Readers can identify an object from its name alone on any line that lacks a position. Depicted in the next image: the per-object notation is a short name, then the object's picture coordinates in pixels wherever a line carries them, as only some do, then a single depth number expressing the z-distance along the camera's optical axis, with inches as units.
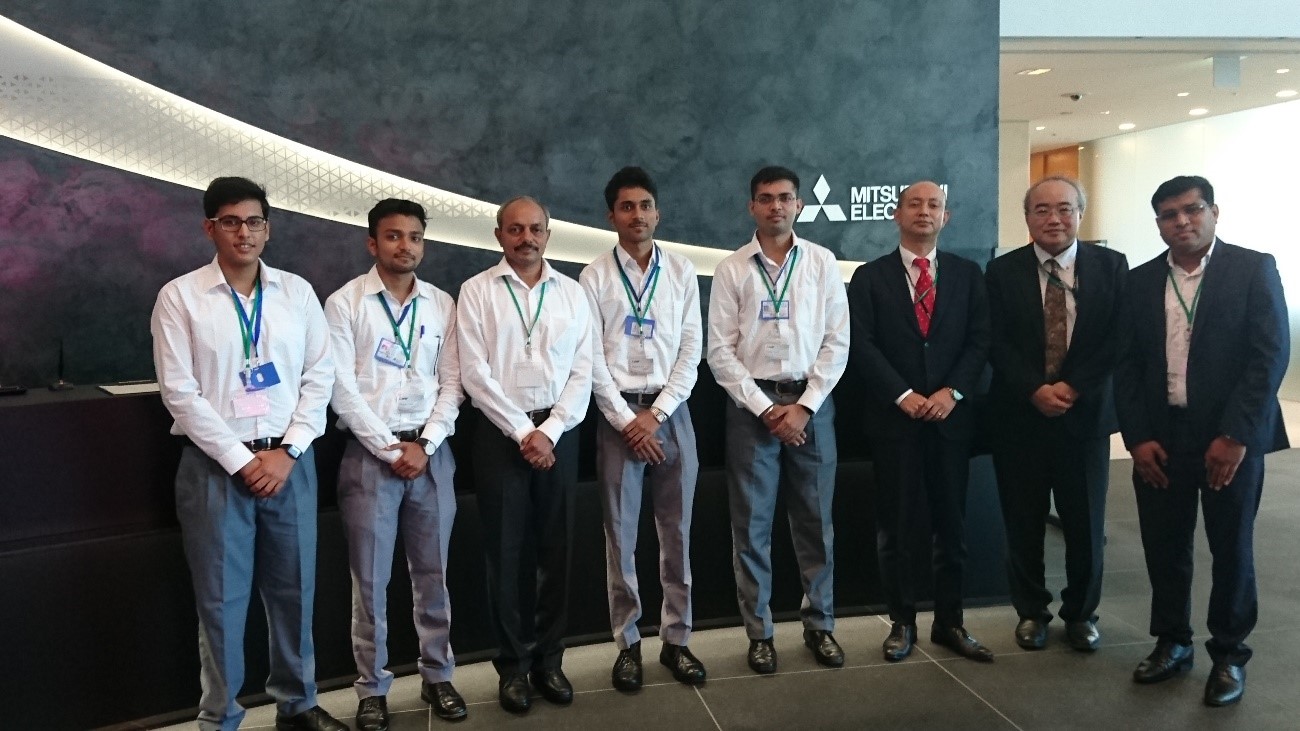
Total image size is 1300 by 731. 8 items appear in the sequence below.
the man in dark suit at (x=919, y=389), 148.8
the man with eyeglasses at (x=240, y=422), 115.7
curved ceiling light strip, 157.2
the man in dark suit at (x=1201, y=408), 129.3
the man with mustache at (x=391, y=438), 129.2
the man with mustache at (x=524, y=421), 133.2
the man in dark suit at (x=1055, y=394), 147.2
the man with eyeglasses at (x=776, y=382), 146.3
